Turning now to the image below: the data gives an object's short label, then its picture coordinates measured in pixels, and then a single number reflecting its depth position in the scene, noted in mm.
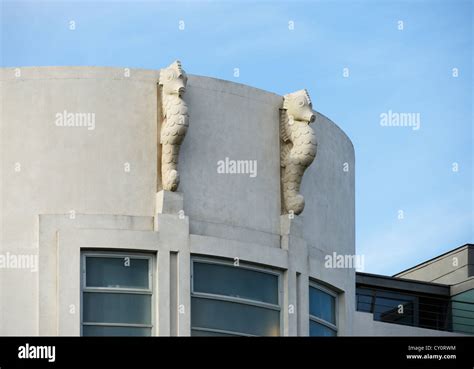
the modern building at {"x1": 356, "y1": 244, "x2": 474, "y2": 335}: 63844
